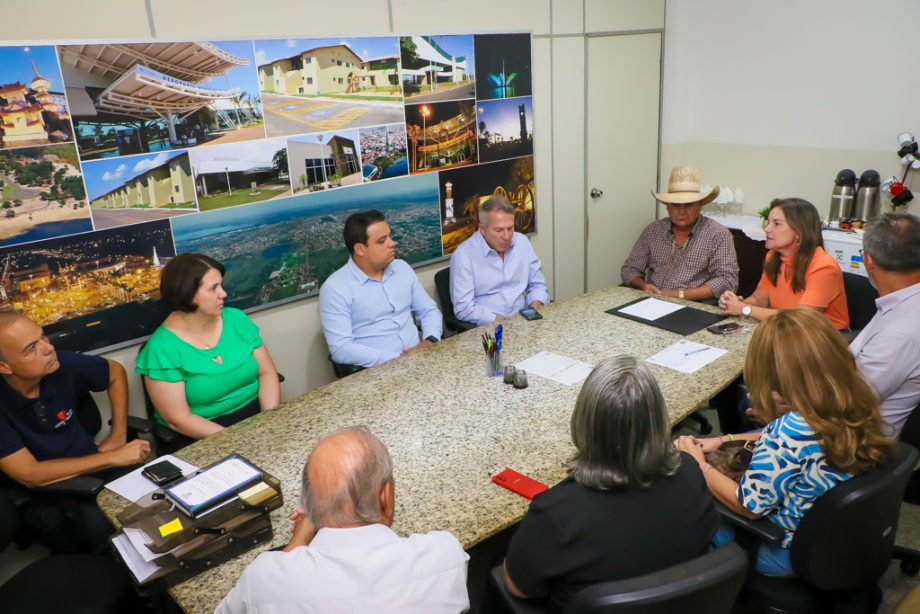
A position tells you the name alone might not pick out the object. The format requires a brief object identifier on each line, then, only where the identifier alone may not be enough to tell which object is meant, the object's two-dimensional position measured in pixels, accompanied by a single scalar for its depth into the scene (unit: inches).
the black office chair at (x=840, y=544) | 66.7
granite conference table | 73.2
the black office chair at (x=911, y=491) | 91.5
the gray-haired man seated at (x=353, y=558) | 52.4
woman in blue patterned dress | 67.6
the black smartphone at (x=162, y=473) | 79.4
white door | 191.0
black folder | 121.8
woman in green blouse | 107.6
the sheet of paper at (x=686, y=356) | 106.7
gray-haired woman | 58.6
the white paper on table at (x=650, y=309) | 129.5
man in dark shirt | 92.0
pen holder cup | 105.0
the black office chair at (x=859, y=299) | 123.8
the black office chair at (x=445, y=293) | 153.2
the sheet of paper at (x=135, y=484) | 79.5
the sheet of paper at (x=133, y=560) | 64.5
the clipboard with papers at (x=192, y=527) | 65.1
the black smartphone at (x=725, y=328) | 119.9
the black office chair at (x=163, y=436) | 107.9
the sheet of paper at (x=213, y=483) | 69.2
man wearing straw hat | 152.4
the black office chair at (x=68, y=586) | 78.3
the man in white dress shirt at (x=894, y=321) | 89.3
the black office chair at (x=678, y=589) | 52.6
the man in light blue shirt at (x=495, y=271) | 145.3
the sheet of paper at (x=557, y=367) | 103.7
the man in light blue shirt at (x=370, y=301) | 127.4
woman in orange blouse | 124.2
